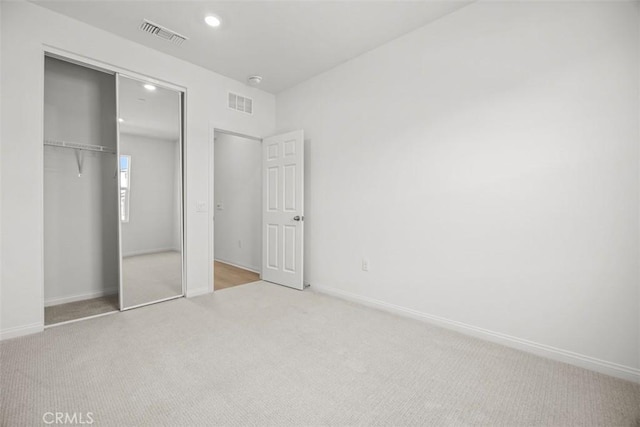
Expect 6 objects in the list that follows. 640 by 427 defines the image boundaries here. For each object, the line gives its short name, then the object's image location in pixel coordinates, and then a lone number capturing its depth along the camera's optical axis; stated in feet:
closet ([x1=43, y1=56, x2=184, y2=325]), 10.20
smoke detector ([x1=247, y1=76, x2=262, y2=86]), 12.49
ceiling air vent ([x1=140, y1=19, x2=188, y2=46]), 8.95
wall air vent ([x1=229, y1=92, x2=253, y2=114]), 12.80
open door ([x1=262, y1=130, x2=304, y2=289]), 12.42
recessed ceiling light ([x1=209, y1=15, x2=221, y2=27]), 8.55
